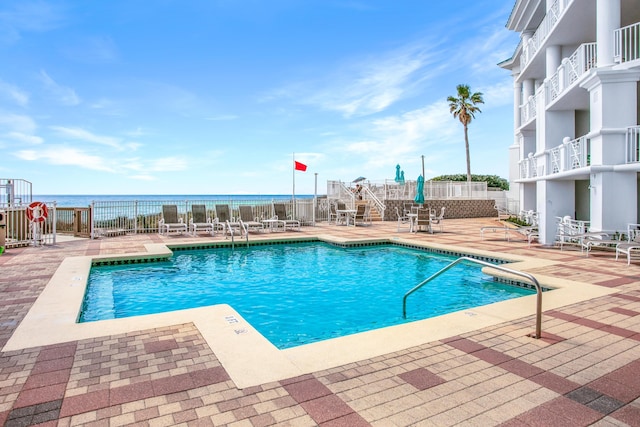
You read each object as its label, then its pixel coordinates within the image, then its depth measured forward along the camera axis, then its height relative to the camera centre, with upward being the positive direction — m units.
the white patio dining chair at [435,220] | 16.06 -0.37
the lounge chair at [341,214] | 18.64 -0.08
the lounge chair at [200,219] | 14.24 -0.23
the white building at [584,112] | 9.20 +2.91
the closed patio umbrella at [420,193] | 17.66 +0.88
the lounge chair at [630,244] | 7.81 -0.72
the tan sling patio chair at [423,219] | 14.82 -0.28
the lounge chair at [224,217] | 14.09 -0.16
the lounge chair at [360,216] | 17.92 -0.18
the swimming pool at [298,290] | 5.55 -1.44
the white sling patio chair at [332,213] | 19.42 -0.03
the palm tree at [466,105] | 32.53 +9.20
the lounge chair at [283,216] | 16.03 -0.14
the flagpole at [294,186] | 17.43 +1.31
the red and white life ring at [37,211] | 10.75 +0.08
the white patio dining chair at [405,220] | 15.22 -0.44
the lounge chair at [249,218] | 14.48 -0.20
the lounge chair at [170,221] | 14.09 -0.29
